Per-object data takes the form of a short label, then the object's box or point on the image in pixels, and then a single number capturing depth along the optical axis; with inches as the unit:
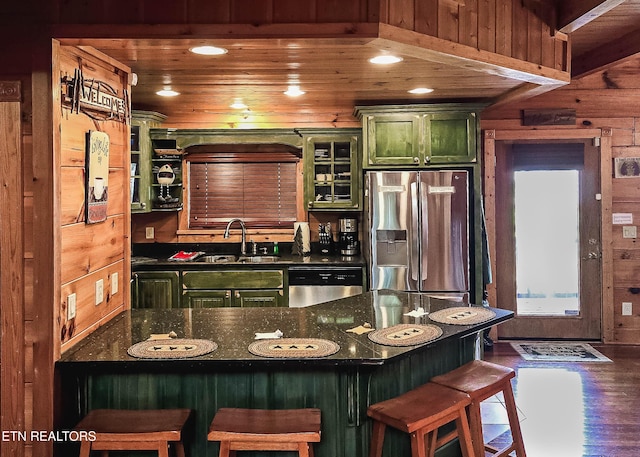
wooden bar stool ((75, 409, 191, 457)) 86.7
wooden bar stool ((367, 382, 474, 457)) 93.4
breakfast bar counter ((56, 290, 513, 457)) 96.0
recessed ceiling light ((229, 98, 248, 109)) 209.2
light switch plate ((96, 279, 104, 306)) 118.1
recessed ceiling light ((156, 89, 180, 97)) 183.3
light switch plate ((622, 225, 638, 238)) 230.8
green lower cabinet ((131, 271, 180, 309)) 203.3
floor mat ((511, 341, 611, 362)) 209.6
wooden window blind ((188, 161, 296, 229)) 231.6
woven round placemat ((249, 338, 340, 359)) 97.0
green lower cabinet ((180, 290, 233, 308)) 203.6
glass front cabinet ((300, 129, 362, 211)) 216.1
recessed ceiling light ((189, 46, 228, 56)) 117.8
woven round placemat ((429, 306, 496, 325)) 121.0
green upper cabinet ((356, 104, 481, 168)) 199.0
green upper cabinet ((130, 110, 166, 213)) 209.6
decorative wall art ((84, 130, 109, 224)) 111.1
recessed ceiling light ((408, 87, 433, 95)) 176.1
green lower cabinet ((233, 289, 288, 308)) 204.2
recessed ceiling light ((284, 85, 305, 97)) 180.4
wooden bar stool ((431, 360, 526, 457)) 106.6
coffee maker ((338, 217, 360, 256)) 224.2
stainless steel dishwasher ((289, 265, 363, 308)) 203.3
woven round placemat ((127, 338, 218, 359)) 96.8
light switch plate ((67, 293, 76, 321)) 103.3
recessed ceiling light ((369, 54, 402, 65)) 132.8
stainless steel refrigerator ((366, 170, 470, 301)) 197.6
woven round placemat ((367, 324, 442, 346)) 104.4
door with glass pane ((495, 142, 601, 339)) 234.5
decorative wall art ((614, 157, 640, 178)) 230.1
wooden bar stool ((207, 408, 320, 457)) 85.5
